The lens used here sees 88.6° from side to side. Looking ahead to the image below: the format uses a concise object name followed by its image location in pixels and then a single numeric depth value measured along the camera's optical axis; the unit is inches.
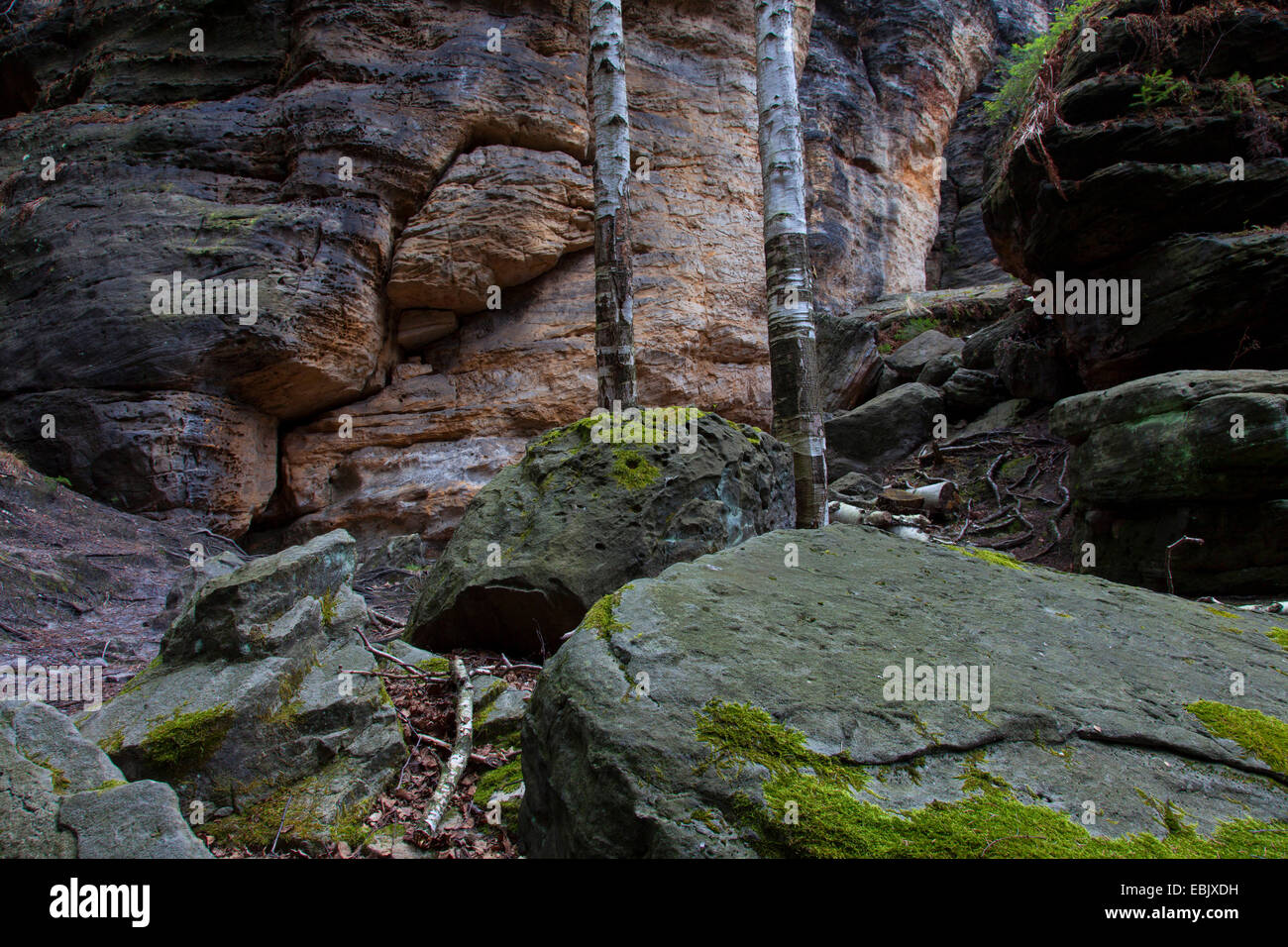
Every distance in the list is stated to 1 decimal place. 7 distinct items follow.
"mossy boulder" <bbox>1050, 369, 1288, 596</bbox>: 225.5
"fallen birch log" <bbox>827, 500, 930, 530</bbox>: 341.7
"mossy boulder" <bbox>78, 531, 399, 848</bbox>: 118.0
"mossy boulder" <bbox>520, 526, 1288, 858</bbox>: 77.4
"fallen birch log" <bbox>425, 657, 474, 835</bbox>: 118.7
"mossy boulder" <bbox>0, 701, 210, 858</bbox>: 88.0
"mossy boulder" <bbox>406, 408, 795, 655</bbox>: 188.5
